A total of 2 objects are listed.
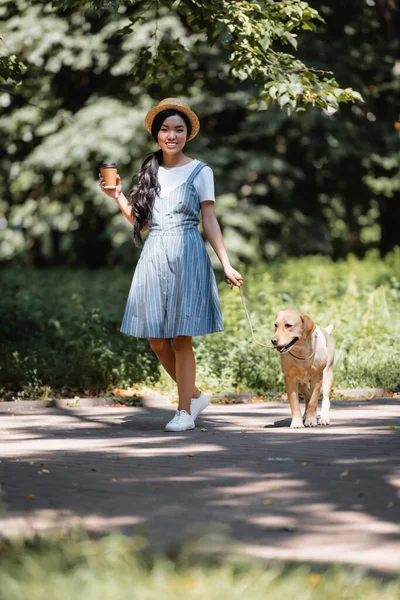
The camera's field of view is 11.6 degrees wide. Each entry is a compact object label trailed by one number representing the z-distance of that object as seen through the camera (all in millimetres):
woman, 14173
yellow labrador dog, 13811
